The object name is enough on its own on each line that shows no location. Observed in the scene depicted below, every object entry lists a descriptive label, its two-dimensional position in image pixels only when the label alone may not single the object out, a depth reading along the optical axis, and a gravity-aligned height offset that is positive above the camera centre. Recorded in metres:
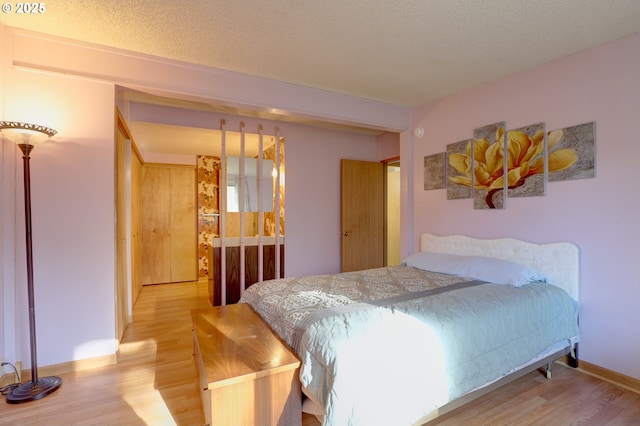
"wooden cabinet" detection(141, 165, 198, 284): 5.38 -0.26
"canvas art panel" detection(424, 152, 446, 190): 3.55 +0.42
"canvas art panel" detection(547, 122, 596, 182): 2.39 +0.43
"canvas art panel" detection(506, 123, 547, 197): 2.67 +0.40
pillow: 2.45 -0.55
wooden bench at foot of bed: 1.38 -0.80
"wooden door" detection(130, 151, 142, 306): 3.90 -0.19
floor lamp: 2.01 -0.30
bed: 1.40 -0.68
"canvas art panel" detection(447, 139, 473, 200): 3.27 +0.40
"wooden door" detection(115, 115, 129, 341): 2.83 -0.25
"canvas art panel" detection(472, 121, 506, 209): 2.97 +0.39
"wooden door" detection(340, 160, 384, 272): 4.67 -0.11
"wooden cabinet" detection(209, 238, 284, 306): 3.86 -0.80
